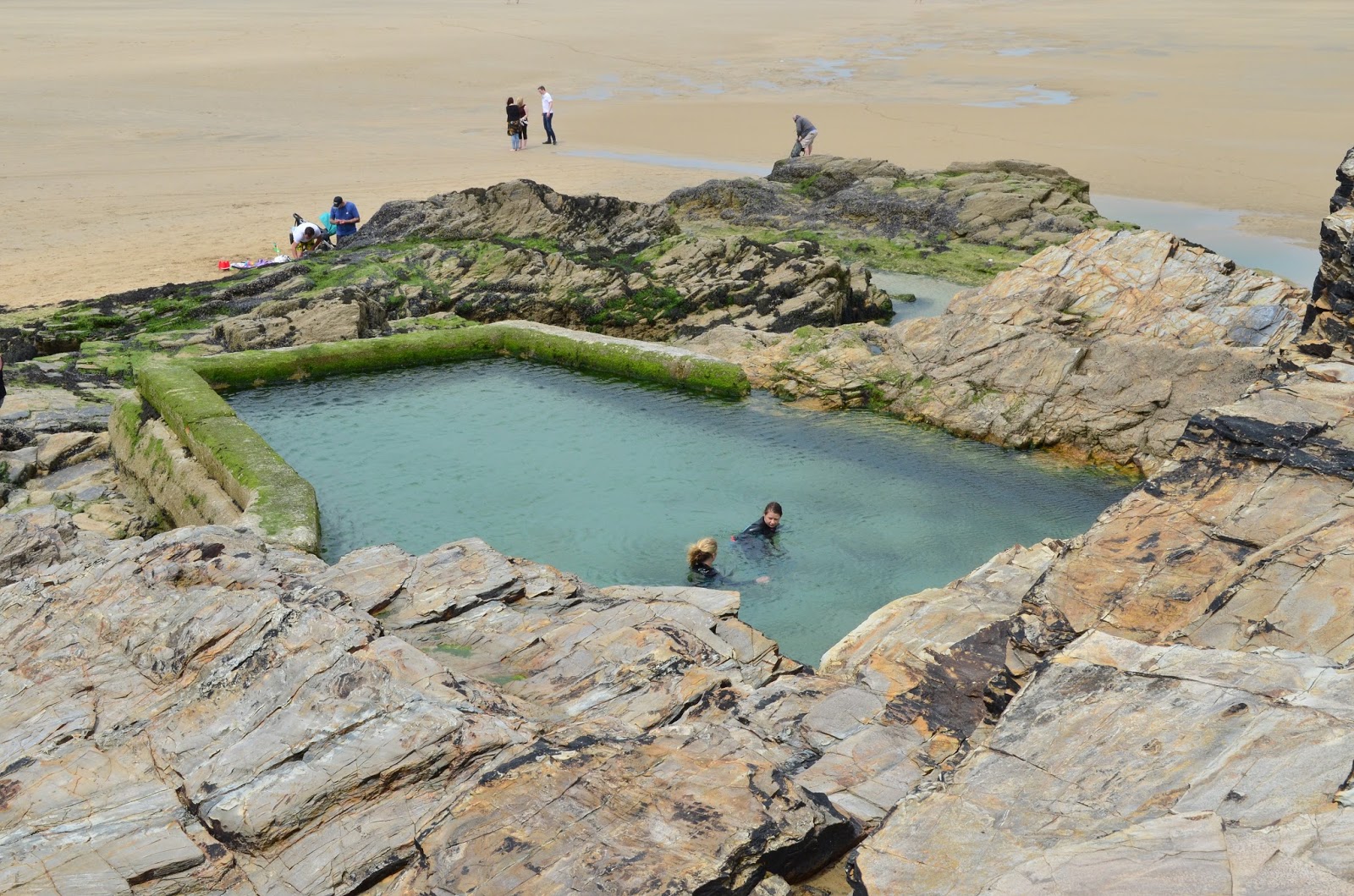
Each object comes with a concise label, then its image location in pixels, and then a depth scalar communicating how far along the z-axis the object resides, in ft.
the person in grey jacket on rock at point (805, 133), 123.85
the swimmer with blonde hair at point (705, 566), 42.68
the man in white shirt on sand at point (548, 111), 144.87
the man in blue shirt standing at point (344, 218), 95.91
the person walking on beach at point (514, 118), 139.73
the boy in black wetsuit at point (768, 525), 44.37
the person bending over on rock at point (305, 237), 92.99
